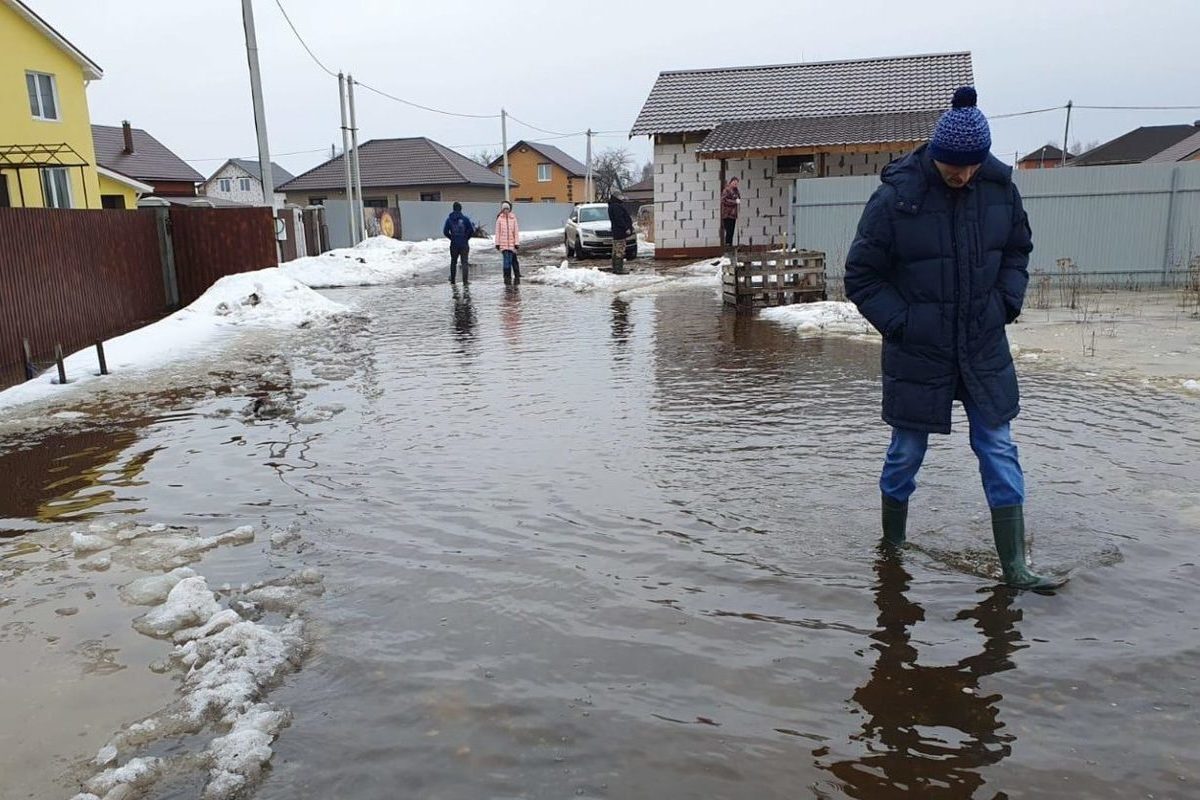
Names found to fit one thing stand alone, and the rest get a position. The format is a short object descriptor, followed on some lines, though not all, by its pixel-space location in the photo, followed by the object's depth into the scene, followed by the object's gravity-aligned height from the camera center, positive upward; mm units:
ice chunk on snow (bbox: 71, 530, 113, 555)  4812 -1571
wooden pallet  13984 -783
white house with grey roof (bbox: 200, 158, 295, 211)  86250 +6161
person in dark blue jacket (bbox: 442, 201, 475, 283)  20406 +128
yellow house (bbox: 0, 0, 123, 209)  24094 +3905
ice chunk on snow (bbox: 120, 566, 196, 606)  4137 -1585
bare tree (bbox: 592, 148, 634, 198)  88375 +6559
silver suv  27859 +35
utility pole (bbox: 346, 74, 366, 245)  30266 +2400
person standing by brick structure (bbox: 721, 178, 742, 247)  22156 +549
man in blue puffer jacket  3854 -304
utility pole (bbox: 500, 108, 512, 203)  52675 +6261
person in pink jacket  20547 -50
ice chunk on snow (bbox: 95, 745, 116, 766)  2908 -1639
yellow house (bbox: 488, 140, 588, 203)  77875 +5301
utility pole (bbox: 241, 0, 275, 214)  19547 +3550
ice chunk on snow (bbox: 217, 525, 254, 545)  4816 -1560
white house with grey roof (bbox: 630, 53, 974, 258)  23047 +2733
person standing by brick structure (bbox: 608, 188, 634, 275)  21688 +78
